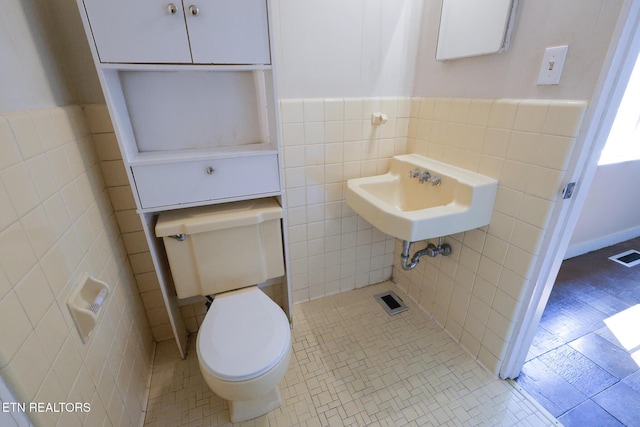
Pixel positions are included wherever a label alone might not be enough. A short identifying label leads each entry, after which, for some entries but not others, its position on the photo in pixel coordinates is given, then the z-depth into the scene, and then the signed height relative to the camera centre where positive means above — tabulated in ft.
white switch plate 3.01 +0.24
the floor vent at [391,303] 5.70 -4.00
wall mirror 3.48 +0.77
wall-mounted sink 3.68 -1.47
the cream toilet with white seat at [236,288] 3.14 -2.66
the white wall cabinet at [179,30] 2.84 +0.61
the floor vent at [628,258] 6.95 -3.88
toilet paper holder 2.60 -1.89
